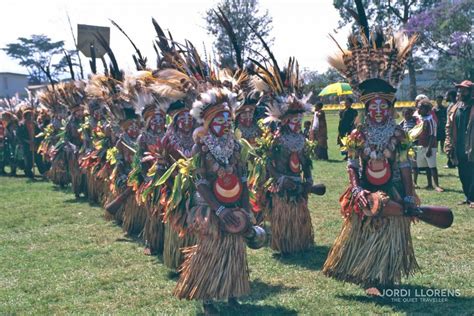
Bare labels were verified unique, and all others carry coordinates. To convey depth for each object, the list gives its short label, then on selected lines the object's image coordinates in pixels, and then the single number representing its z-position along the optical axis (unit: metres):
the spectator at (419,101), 11.52
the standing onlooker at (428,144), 11.34
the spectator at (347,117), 16.41
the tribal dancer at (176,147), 6.23
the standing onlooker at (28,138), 16.28
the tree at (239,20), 33.32
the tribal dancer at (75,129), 12.19
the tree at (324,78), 52.41
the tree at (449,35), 32.44
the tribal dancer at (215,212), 5.06
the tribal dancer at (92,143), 10.47
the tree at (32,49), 70.94
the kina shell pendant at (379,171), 5.56
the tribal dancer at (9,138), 16.91
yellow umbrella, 28.99
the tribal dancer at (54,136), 13.73
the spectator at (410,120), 11.58
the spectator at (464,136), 9.35
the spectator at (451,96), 13.05
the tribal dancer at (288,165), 7.05
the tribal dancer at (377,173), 5.43
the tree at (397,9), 39.91
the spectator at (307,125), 18.10
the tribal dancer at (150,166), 7.38
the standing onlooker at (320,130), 17.22
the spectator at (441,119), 15.35
